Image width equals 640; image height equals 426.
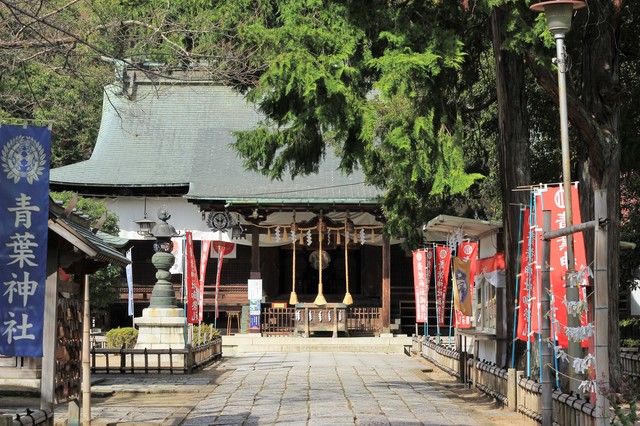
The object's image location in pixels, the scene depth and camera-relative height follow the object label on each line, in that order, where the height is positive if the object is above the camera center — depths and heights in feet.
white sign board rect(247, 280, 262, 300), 101.91 +0.69
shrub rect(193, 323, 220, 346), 82.21 -3.12
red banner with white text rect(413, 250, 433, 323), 87.40 +1.25
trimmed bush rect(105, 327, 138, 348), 78.59 -3.10
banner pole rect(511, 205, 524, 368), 47.11 +0.79
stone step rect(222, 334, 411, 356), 98.27 -4.68
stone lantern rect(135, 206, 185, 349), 73.97 -1.09
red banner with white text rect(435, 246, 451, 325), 80.59 +1.77
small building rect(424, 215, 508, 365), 54.49 +0.58
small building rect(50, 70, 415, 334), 107.34 +9.13
